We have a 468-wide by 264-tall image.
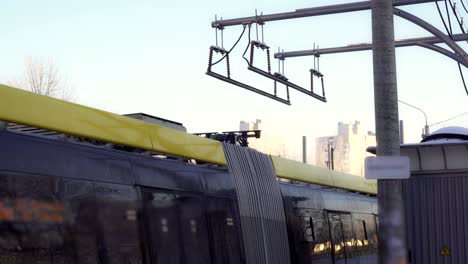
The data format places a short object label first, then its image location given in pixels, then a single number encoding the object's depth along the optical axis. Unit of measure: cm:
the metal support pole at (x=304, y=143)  6712
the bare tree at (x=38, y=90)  3708
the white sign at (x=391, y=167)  825
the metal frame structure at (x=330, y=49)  1397
